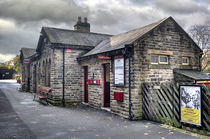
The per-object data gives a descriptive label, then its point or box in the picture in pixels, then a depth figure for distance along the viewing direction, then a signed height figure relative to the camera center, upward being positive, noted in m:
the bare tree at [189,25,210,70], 22.97 +4.56
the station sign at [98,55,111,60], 10.11 +0.86
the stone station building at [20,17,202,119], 8.93 +0.57
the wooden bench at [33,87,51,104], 14.08 -1.61
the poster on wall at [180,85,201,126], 6.53 -1.07
